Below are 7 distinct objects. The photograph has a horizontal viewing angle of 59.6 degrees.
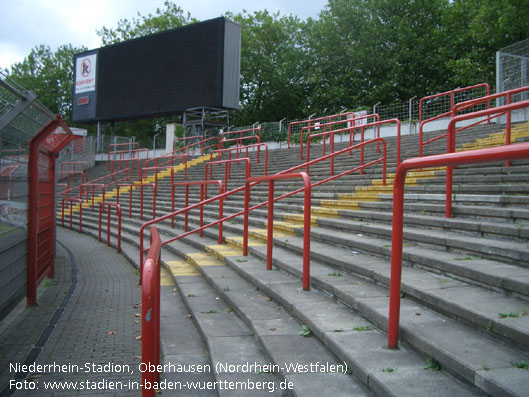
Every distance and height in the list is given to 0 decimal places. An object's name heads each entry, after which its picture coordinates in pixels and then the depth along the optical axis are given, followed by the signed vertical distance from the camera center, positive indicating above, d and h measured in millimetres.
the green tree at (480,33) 21500 +8397
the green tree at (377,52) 29328 +9261
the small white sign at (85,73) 30583 +7725
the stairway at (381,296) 2525 -825
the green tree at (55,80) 47344 +11260
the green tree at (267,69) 37219 +10087
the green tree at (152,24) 41062 +14980
